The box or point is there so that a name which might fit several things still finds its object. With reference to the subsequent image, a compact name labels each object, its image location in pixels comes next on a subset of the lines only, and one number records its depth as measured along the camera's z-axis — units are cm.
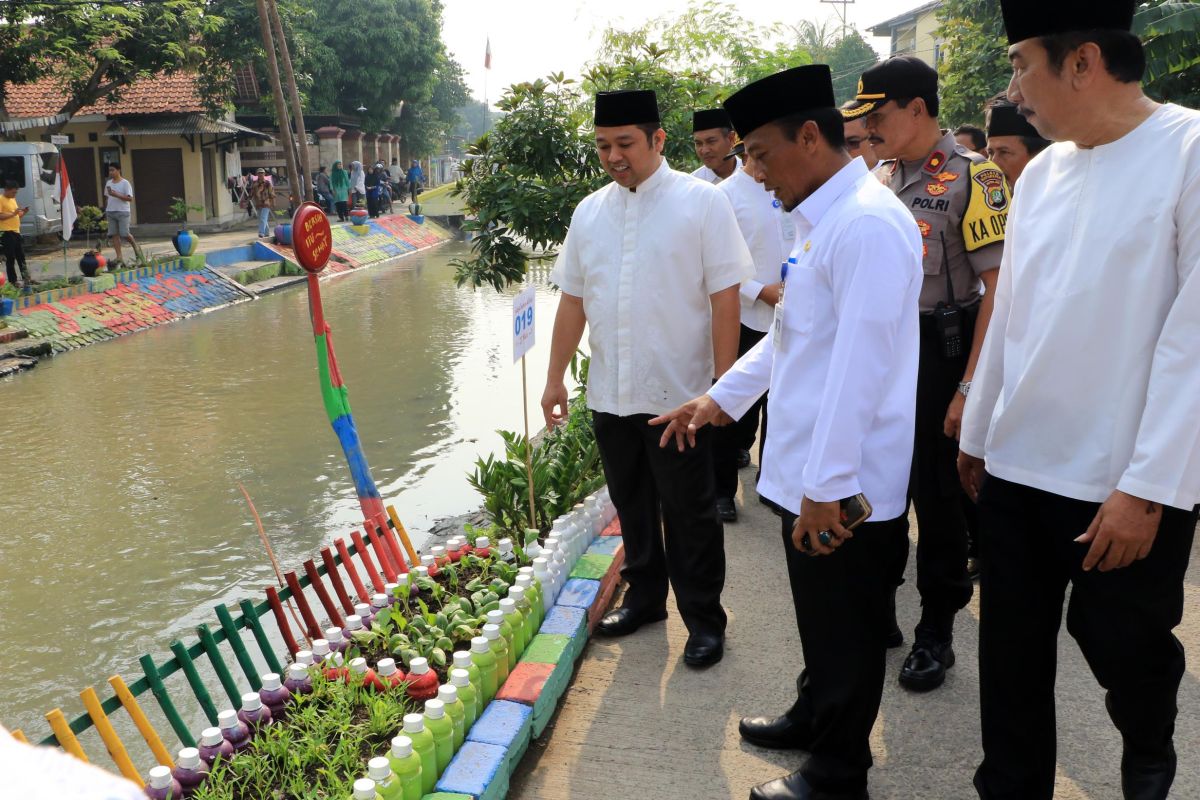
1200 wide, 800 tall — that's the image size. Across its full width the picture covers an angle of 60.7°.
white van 1997
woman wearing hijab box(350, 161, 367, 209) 3058
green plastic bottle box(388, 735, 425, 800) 248
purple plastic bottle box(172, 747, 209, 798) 252
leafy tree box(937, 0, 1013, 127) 1850
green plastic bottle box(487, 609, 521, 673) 327
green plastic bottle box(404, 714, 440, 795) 258
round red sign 473
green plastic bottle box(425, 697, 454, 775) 268
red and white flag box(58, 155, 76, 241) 1526
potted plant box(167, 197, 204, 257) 1738
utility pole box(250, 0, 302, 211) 1961
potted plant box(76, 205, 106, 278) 1508
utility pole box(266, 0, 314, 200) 2145
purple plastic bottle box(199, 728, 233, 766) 263
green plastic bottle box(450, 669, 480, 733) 289
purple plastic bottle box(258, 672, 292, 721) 291
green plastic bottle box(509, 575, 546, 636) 355
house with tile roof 2569
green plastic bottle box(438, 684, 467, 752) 278
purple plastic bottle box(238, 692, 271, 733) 280
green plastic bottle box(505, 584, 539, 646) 346
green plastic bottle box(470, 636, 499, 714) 307
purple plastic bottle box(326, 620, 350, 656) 334
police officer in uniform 318
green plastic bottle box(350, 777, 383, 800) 232
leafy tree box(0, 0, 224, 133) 1681
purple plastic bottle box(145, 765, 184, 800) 245
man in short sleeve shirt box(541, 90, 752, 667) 341
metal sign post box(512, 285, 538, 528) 443
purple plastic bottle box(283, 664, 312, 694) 301
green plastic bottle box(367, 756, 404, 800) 240
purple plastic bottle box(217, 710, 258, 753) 273
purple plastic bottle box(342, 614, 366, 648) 351
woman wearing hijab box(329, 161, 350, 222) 2875
